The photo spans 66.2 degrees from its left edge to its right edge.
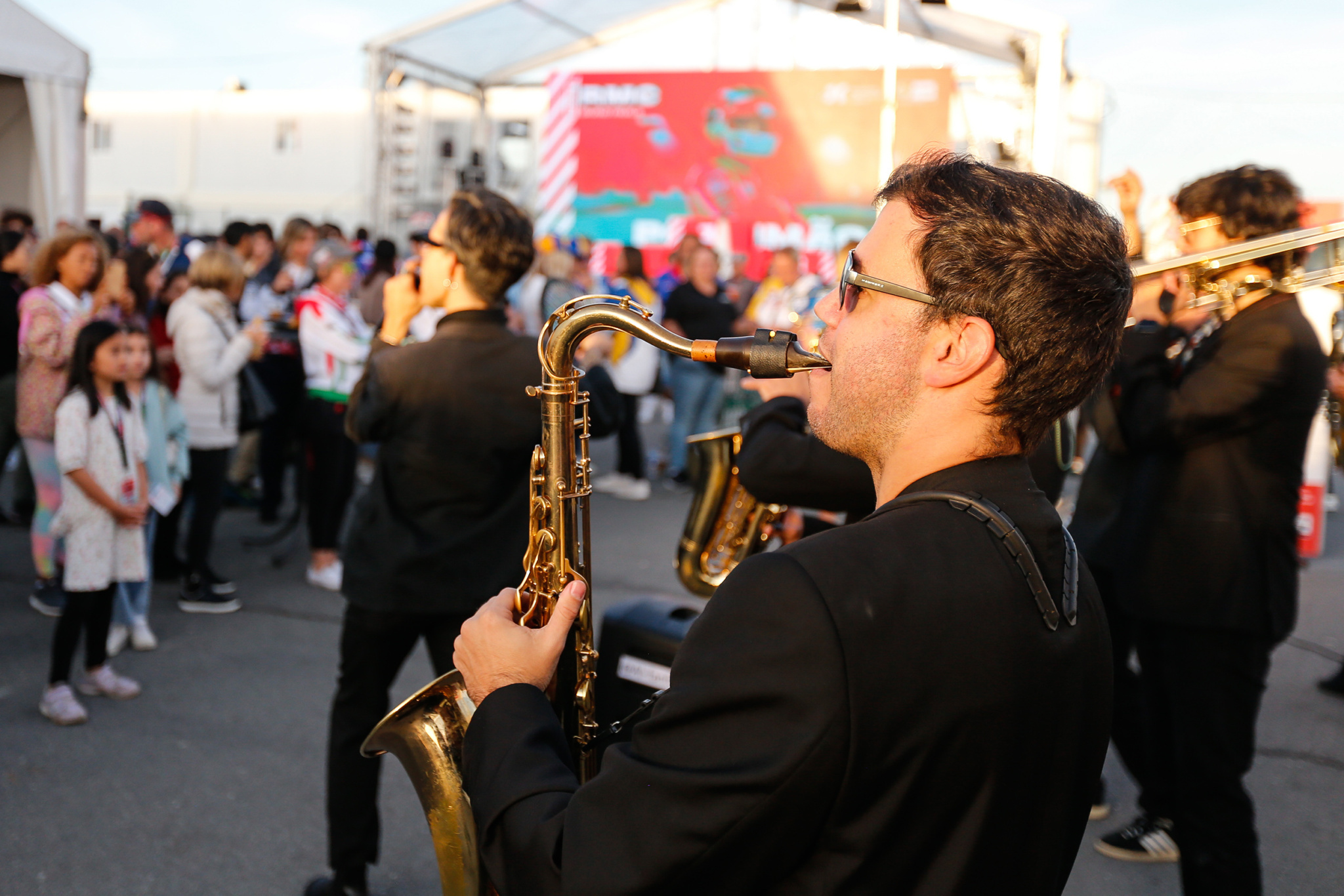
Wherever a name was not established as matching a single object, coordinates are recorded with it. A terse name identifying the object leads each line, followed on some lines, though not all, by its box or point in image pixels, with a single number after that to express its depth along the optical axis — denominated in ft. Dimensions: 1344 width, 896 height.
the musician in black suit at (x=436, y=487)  8.82
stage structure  36.32
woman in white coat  17.44
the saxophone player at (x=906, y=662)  3.28
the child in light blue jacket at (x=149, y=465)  14.92
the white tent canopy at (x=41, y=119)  24.59
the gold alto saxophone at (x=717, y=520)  11.39
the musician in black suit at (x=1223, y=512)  8.14
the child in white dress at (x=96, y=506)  12.97
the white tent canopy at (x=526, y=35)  38.99
